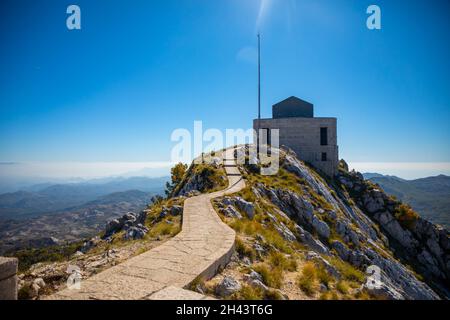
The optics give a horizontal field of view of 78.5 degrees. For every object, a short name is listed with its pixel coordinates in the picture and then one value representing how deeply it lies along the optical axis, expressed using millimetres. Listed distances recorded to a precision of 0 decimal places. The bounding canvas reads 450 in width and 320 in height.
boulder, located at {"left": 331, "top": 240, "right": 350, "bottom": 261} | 19862
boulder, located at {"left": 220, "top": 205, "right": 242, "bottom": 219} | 14469
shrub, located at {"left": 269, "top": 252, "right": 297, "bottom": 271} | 8947
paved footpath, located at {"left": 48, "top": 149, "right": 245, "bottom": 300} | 5402
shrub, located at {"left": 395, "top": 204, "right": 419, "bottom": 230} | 34500
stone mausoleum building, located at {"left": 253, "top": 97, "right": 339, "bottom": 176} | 43375
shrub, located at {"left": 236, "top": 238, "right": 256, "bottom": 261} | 9111
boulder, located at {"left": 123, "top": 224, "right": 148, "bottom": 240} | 12064
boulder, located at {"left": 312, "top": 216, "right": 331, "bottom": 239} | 21312
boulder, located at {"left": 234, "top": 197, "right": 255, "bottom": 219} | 15773
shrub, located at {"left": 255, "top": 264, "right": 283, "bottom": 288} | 7461
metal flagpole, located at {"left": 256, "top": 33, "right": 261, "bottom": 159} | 40391
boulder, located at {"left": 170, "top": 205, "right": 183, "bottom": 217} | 14773
